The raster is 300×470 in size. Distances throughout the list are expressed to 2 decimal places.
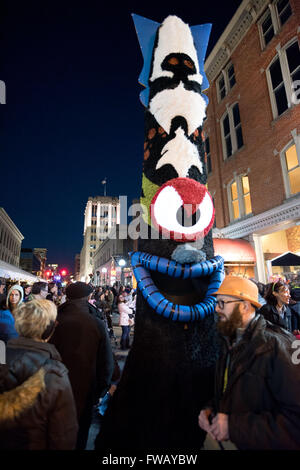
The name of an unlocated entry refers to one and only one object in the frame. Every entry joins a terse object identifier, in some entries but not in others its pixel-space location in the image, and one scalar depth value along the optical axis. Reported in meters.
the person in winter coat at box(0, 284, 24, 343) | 3.67
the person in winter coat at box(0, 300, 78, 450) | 1.54
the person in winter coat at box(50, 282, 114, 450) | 2.55
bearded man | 1.37
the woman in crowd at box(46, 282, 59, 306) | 9.72
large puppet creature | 2.13
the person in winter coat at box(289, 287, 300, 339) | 4.60
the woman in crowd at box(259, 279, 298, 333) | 3.48
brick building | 10.47
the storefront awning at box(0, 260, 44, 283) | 11.96
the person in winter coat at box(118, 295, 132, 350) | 7.53
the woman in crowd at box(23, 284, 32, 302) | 9.45
